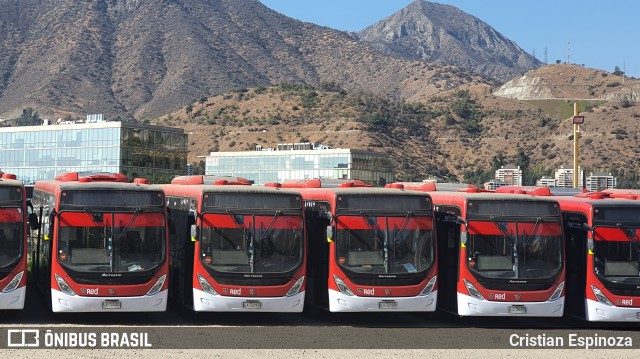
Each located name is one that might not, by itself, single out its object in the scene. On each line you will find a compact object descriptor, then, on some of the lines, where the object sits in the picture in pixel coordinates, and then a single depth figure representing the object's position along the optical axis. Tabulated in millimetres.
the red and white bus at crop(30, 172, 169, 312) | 23312
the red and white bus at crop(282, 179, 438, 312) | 24094
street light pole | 48969
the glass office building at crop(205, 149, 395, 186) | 137000
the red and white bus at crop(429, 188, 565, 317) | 24094
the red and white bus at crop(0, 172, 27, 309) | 23328
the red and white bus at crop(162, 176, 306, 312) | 23641
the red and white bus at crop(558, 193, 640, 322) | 23969
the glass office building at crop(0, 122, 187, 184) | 118000
